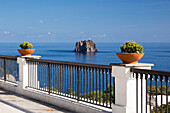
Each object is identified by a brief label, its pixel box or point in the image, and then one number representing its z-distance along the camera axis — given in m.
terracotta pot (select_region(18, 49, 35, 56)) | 9.52
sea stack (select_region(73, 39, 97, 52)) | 130.25
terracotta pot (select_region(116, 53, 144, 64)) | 5.67
